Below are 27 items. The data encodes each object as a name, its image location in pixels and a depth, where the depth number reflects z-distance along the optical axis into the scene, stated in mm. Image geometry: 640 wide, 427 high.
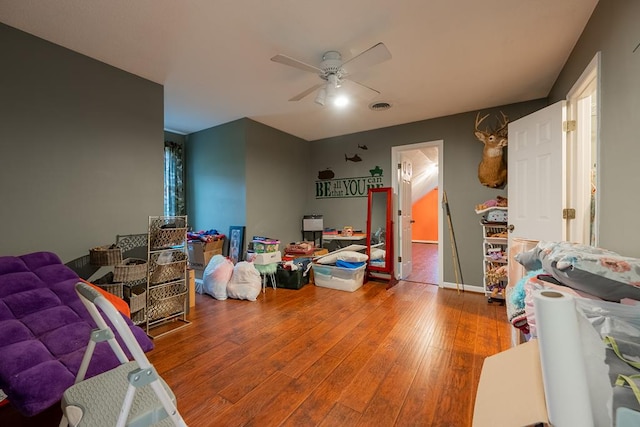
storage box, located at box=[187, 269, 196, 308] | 2962
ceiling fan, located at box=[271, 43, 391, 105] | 1970
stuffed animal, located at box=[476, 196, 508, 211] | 3244
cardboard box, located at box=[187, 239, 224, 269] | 3783
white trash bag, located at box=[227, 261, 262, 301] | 3291
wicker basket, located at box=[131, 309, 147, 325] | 2370
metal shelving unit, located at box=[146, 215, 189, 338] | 2459
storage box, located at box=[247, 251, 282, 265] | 3631
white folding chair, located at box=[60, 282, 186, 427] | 824
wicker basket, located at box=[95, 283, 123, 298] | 2182
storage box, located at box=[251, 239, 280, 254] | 3686
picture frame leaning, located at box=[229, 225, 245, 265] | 3881
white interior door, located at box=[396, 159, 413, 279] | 4297
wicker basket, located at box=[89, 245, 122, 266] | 2150
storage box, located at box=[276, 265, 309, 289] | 3740
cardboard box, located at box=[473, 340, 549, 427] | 605
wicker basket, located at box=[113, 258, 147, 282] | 2170
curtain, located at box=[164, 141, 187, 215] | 4367
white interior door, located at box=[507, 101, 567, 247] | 2295
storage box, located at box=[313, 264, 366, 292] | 3680
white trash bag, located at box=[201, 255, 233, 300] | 3318
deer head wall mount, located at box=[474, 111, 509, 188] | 3309
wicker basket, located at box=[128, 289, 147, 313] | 2266
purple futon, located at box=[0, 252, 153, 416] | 978
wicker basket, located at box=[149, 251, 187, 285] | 2484
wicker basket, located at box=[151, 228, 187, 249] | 2502
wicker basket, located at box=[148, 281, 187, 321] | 2459
